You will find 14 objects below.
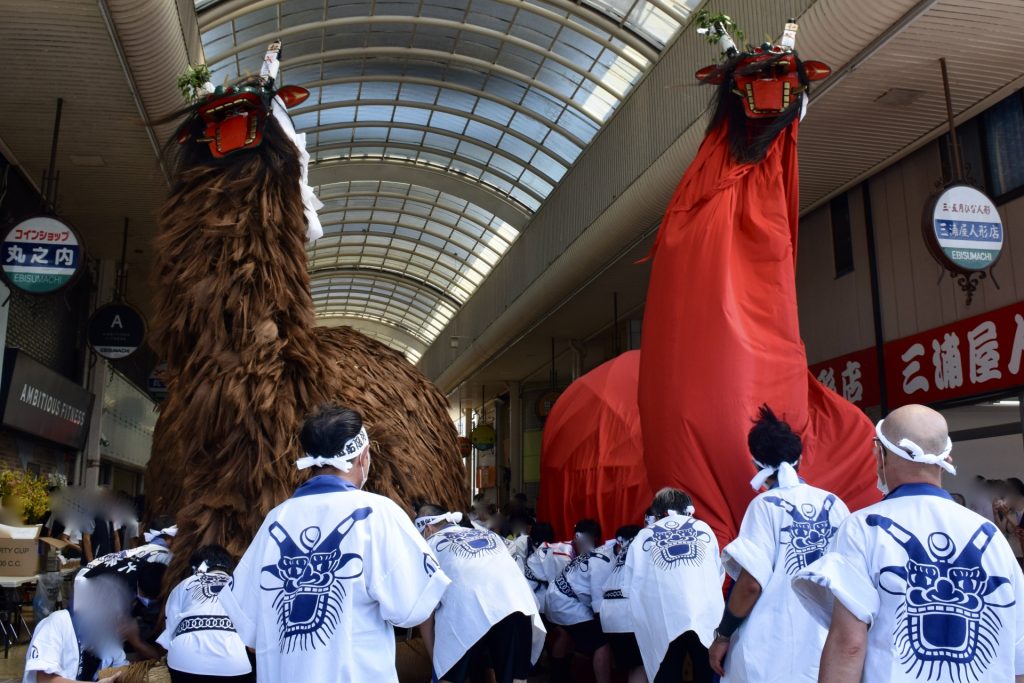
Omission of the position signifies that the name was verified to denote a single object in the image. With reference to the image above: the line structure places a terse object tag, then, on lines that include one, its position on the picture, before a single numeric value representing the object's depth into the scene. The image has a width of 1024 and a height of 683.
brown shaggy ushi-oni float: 4.23
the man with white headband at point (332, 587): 3.03
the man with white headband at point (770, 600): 3.86
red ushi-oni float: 5.48
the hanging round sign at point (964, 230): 8.72
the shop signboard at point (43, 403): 11.49
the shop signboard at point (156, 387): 15.75
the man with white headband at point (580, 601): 6.96
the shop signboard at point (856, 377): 11.83
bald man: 2.47
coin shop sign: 9.70
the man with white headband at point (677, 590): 5.27
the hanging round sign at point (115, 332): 12.84
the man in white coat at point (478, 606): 5.54
